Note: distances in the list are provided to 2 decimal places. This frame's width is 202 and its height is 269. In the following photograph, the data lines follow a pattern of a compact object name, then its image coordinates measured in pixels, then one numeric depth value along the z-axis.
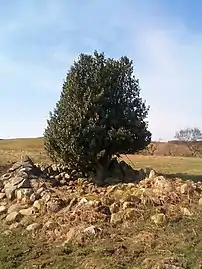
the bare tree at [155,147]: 23.46
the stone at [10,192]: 6.33
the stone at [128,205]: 5.31
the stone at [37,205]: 5.70
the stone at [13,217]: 5.56
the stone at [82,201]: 5.50
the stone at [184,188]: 5.69
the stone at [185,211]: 5.08
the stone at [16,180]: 6.54
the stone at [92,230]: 4.68
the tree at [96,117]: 6.76
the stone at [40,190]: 6.13
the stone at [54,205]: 5.51
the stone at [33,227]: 5.13
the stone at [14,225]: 5.34
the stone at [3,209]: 5.98
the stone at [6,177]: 7.17
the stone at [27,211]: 5.62
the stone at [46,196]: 5.79
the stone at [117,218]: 4.99
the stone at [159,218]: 4.86
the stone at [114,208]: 5.30
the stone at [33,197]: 5.95
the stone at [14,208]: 5.86
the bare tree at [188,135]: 40.66
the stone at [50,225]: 5.04
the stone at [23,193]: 6.11
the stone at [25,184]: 6.42
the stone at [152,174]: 6.46
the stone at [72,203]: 5.49
